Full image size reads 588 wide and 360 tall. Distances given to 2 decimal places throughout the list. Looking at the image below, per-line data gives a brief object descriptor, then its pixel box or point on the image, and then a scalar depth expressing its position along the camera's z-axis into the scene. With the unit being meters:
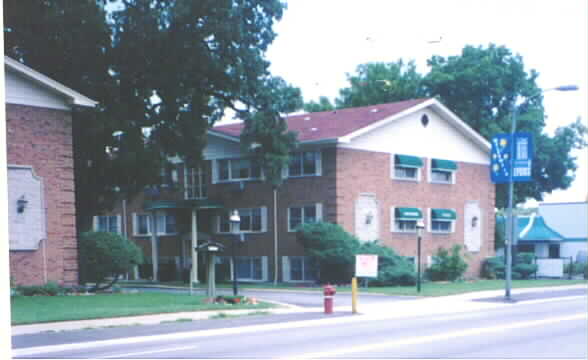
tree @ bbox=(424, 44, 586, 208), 48.94
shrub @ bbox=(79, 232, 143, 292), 25.03
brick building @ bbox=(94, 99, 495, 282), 34.78
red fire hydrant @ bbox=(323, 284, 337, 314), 19.94
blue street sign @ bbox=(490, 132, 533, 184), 26.66
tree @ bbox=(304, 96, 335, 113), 56.41
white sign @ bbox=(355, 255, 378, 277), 21.86
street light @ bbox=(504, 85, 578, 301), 25.52
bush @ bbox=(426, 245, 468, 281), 36.03
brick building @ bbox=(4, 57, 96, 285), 23.00
